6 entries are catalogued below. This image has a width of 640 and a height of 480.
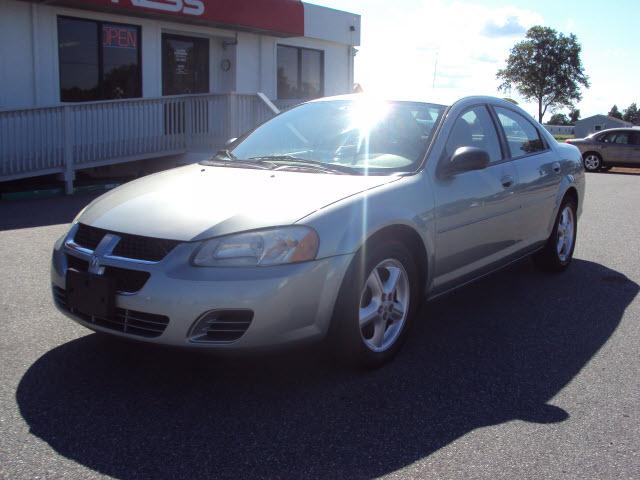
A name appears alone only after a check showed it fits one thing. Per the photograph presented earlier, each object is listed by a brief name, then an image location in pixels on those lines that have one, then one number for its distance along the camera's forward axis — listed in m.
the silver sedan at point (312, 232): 3.45
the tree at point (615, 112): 124.74
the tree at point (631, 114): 112.71
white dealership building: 11.56
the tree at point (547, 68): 78.06
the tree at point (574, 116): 95.71
